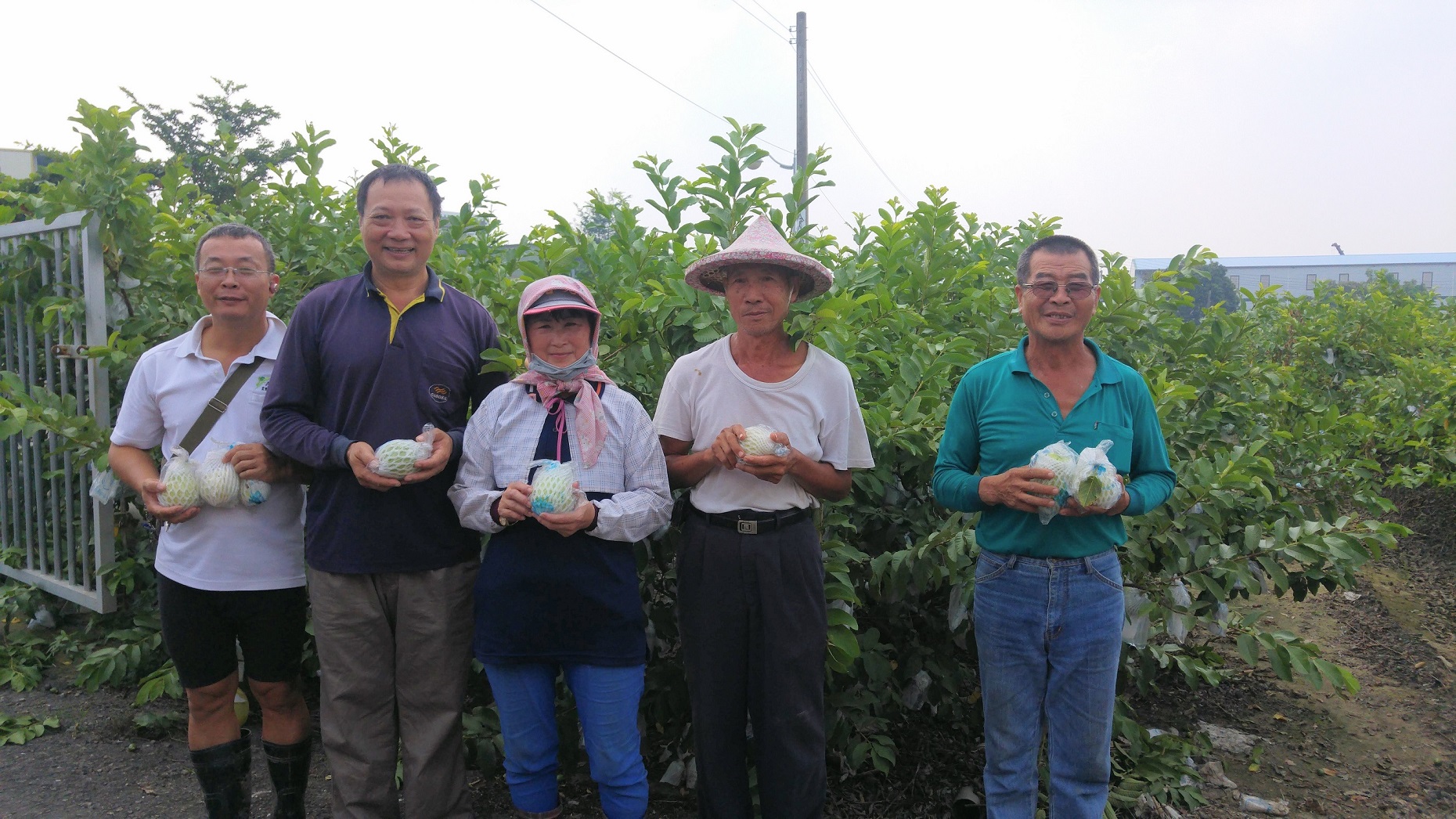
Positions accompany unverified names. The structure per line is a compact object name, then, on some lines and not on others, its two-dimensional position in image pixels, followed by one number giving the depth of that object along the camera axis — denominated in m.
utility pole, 18.33
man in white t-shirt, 2.43
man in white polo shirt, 2.61
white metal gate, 4.05
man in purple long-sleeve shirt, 2.45
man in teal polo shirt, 2.33
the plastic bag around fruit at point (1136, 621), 2.91
